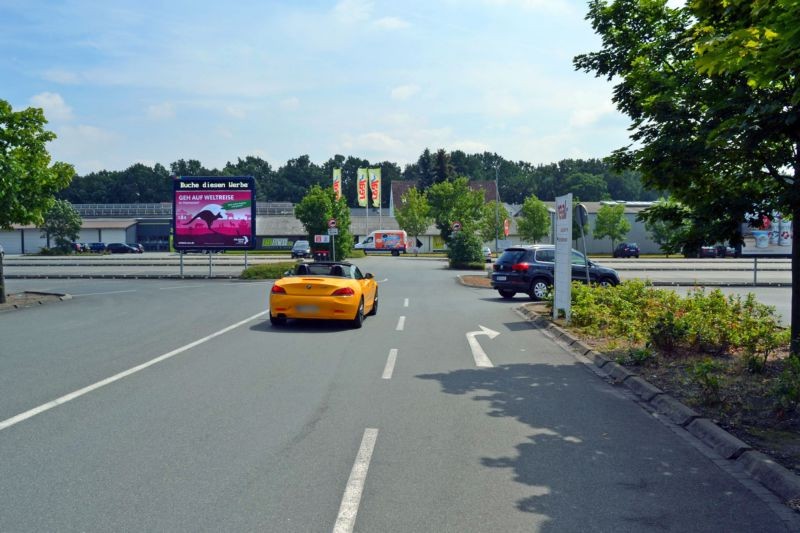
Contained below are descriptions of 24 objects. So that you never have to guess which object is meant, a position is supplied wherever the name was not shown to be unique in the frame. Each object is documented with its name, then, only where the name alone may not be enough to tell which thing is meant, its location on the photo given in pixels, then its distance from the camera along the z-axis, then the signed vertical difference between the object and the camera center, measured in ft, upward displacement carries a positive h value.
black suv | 67.41 -3.67
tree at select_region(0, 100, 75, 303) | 59.98 +6.40
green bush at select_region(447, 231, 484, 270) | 131.03 -2.74
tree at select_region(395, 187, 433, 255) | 251.60 +7.56
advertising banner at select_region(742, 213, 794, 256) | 132.97 -1.95
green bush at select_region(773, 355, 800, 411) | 20.13 -4.75
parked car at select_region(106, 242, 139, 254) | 252.21 -3.05
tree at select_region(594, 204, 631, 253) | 235.61 +3.83
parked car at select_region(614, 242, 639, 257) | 212.97 -4.72
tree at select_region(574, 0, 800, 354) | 20.03 +4.52
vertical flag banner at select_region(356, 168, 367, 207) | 229.86 +17.46
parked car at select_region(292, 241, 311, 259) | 200.13 -3.35
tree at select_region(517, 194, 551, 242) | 237.86 +4.88
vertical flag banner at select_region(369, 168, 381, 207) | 234.99 +19.45
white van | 237.66 -1.51
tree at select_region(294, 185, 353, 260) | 172.35 +6.00
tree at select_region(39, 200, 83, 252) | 233.14 +5.34
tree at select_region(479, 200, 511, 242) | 241.55 +7.12
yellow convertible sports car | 42.96 -3.88
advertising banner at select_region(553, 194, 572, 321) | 45.32 -1.45
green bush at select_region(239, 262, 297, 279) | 106.42 -5.30
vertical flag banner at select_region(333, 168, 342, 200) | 216.02 +18.94
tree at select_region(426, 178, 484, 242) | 241.76 +12.92
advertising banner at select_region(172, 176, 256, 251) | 109.70 +4.34
